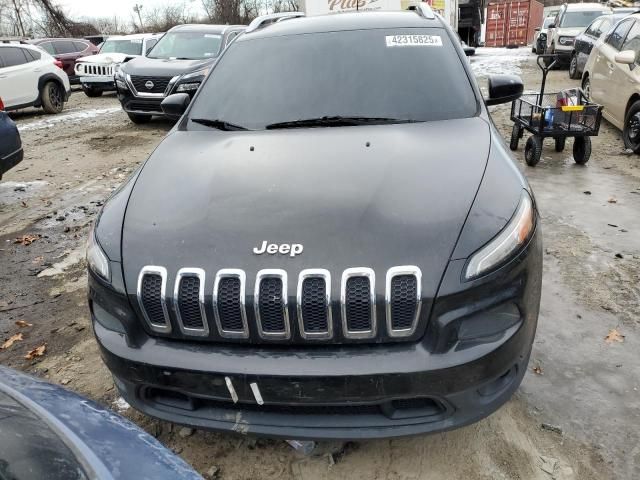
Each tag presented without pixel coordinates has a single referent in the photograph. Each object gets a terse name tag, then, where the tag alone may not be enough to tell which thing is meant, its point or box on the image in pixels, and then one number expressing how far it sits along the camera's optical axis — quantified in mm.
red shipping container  30188
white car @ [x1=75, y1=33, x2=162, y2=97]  14383
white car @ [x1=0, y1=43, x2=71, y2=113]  10836
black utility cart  5871
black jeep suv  1785
